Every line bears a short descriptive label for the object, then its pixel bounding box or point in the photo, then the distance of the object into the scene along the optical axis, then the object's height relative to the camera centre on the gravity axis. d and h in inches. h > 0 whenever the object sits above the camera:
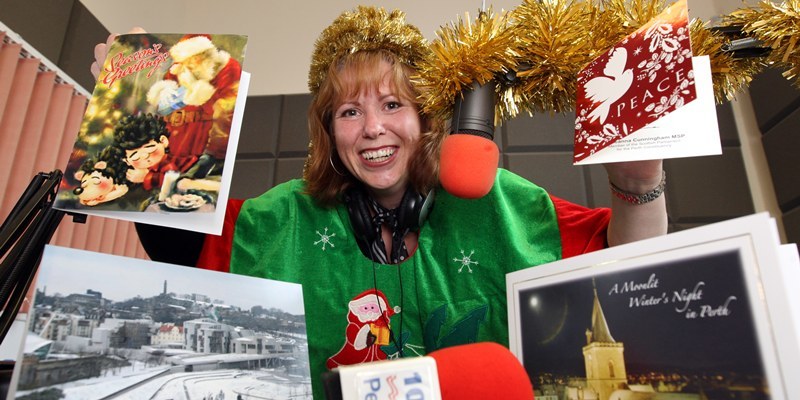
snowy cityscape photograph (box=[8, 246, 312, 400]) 14.3 +0.0
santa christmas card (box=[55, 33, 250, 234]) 18.7 +8.1
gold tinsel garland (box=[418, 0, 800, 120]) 18.8 +11.6
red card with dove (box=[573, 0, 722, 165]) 16.4 +8.2
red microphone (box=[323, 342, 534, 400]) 10.3 -0.9
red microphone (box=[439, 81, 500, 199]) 18.4 +6.9
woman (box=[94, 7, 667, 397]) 28.0 +6.7
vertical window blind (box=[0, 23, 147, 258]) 56.8 +26.5
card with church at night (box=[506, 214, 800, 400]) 12.6 +0.4
